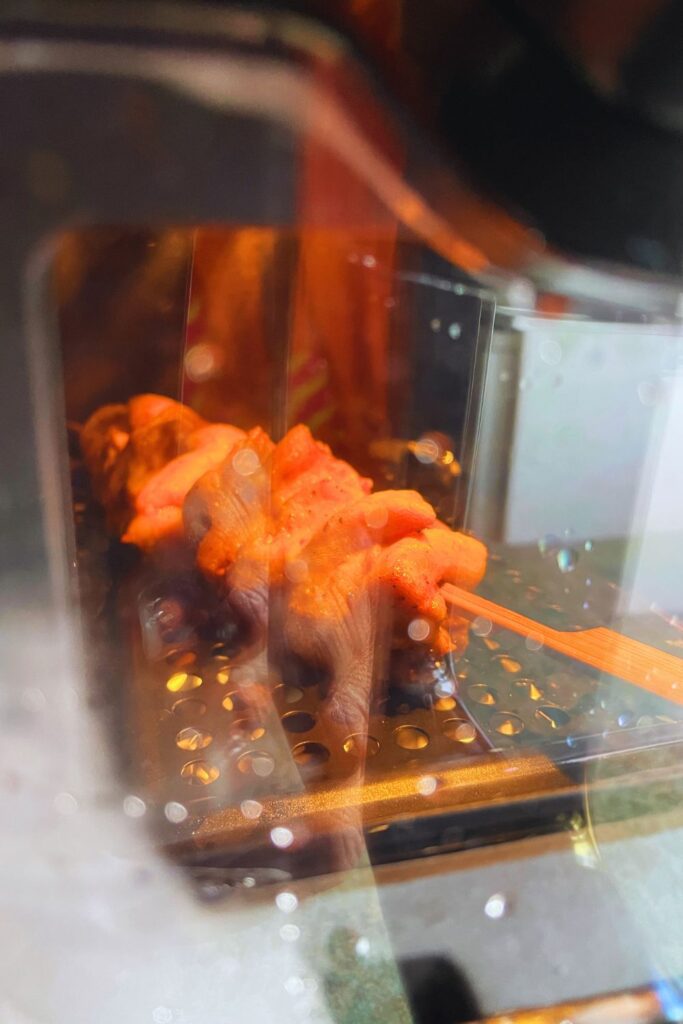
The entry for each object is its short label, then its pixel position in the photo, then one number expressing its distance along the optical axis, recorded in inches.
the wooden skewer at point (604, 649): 8.8
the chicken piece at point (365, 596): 8.3
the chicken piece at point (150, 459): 9.8
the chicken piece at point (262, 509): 8.8
